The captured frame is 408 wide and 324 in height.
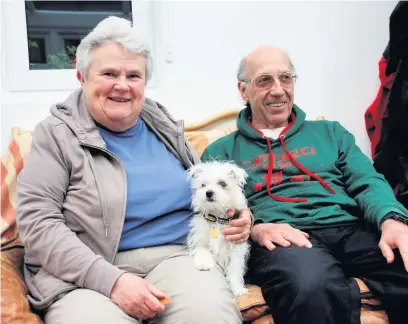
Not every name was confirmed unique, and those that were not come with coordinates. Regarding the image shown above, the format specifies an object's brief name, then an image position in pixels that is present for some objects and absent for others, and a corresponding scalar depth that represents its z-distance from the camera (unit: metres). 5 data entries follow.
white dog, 1.48
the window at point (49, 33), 2.34
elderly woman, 1.20
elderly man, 1.31
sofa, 1.21
